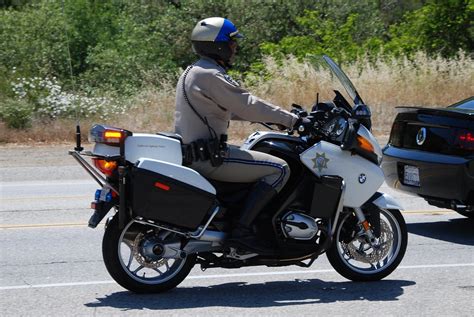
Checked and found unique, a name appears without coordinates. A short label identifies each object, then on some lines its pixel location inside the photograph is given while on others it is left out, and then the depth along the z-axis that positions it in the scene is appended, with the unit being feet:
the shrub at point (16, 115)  110.32
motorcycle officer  39.19
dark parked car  53.75
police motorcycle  38.37
